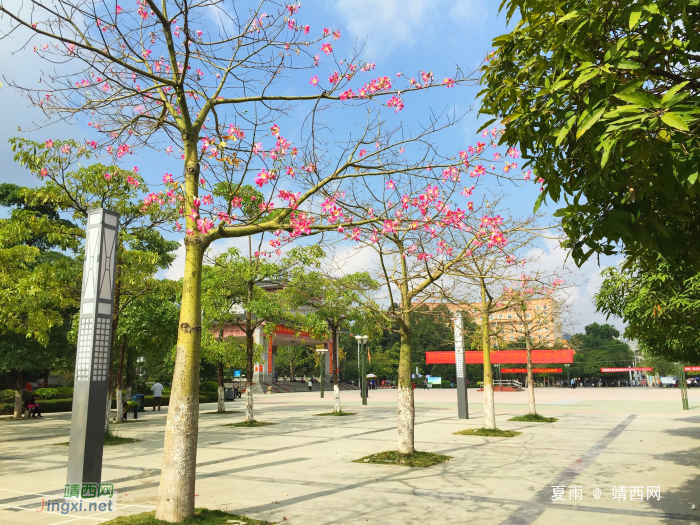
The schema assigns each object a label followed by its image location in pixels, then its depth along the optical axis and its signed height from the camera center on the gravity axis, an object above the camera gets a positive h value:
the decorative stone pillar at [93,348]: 7.66 +0.29
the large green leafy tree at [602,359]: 83.94 +0.37
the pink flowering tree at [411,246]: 7.74 +2.02
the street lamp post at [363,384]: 30.71 -1.21
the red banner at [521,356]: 60.56 +0.68
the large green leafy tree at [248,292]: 19.83 +2.85
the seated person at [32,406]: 23.70 -1.72
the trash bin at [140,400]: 25.91 -1.61
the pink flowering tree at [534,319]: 16.23 +1.62
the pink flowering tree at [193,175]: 6.15 +2.63
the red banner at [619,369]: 79.29 -1.18
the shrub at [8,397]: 27.42 -1.47
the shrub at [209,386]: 40.41 -1.52
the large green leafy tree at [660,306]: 8.62 +0.96
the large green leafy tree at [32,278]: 12.97 +2.28
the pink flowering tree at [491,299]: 12.43 +1.77
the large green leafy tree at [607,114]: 2.83 +1.54
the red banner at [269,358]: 47.83 +0.70
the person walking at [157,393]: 28.62 -1.46
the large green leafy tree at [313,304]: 21.34 +2.52
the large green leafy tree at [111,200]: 13.39 +4.41
